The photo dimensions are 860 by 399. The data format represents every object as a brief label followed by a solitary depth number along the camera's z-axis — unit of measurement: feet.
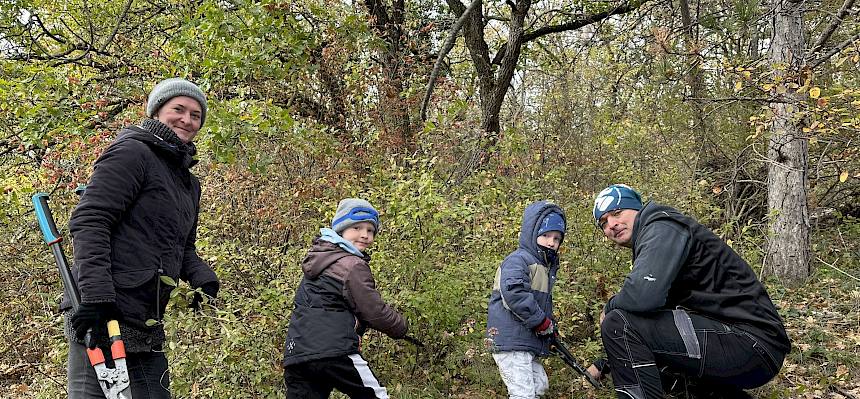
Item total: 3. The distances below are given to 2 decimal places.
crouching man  11.36
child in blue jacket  12.94
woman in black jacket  8.22
